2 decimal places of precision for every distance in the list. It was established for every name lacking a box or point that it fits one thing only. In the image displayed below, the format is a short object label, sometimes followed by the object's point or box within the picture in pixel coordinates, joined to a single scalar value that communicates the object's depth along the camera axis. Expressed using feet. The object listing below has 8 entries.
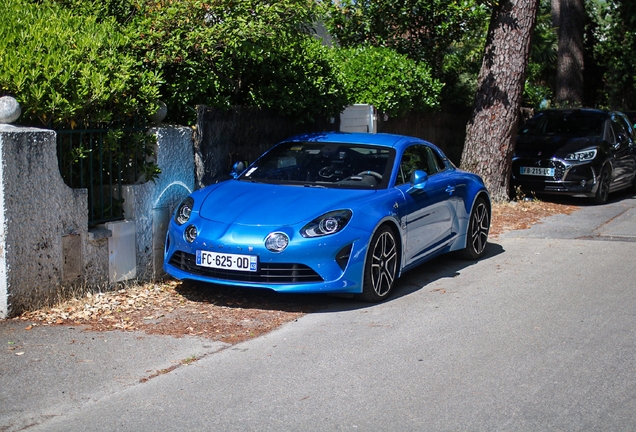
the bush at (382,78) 44.50
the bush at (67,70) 23.07
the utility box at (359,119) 41.86
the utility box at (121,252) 25.57
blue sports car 23.34
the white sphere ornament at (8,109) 22.03
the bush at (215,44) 29.25
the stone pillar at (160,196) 26.78
